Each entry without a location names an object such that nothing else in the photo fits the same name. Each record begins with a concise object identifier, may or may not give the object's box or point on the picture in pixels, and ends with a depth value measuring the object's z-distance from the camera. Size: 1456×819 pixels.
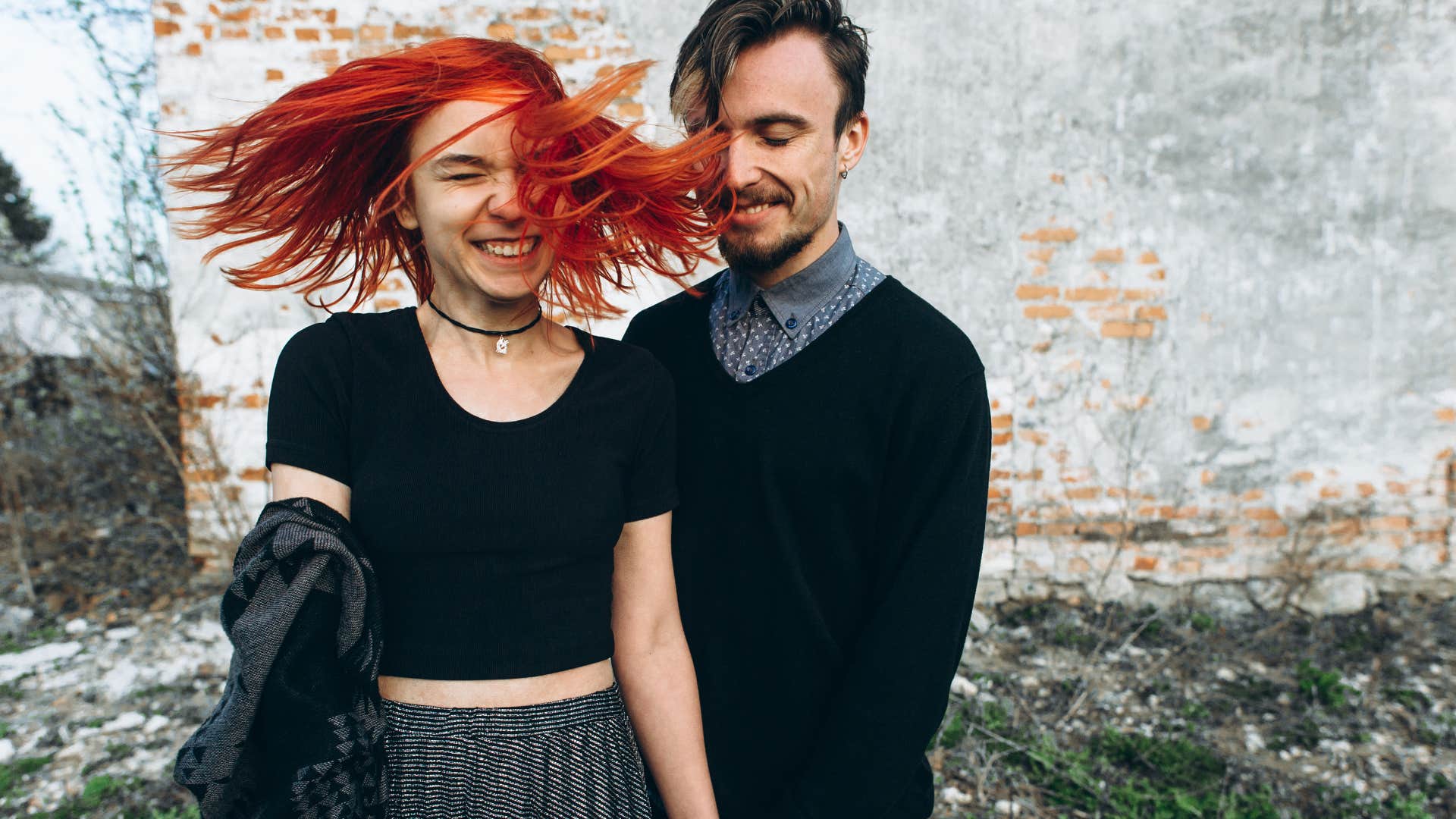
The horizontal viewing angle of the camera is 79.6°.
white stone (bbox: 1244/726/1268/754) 3.44
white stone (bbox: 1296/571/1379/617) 4.45
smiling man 1.59
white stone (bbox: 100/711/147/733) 3.48
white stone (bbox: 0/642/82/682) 3.90
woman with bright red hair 1.38
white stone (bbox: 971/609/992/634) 4.43
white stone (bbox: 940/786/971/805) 3.12
